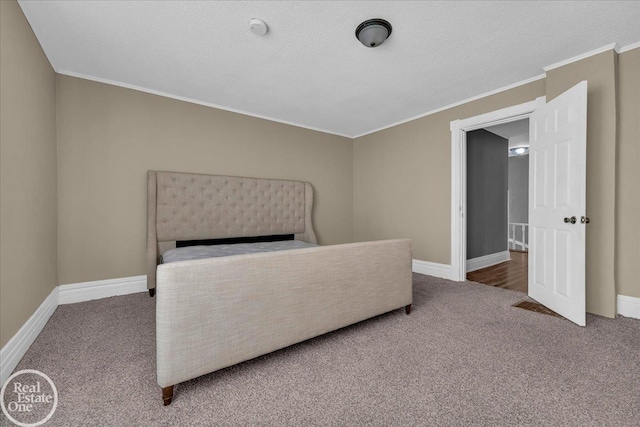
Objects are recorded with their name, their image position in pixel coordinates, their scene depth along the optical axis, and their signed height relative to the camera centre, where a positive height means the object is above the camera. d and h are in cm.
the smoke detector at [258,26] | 195 +138
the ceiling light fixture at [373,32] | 196 +135
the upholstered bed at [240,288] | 132 -48
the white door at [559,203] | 218 +7
